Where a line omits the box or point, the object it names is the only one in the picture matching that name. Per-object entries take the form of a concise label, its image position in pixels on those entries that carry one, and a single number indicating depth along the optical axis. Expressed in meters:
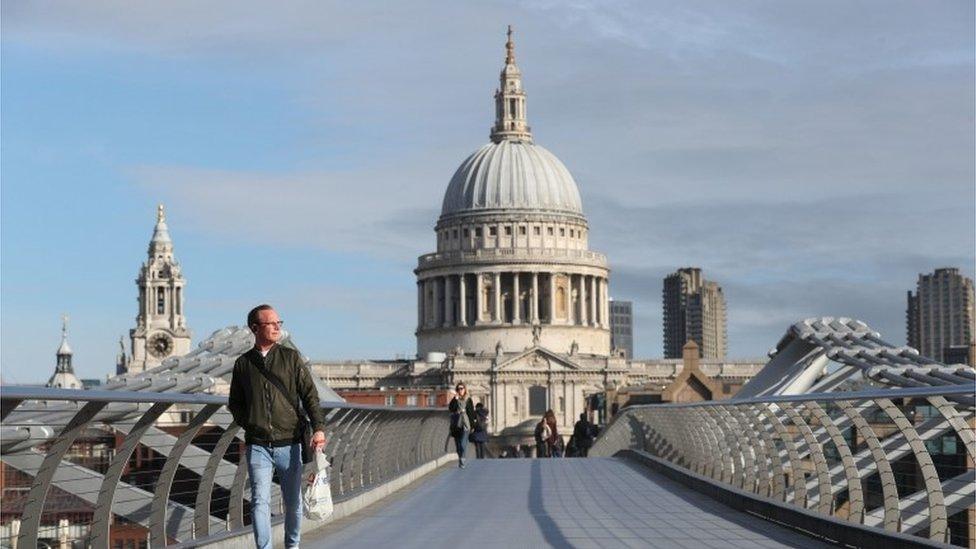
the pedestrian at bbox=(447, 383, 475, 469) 37.25
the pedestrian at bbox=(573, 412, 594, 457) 60.78
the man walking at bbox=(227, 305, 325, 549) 13.48
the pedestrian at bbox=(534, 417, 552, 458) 58.34
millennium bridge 12.91
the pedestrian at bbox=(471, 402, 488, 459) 46.12
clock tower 191.00
